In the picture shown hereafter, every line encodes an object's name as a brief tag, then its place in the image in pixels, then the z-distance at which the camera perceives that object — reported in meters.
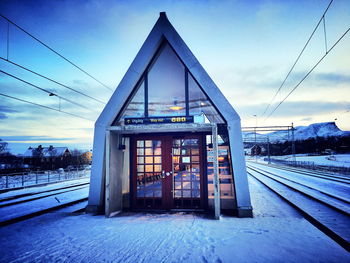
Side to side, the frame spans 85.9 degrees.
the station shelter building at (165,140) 6.39
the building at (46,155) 47.33
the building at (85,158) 53.12
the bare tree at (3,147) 49.38
